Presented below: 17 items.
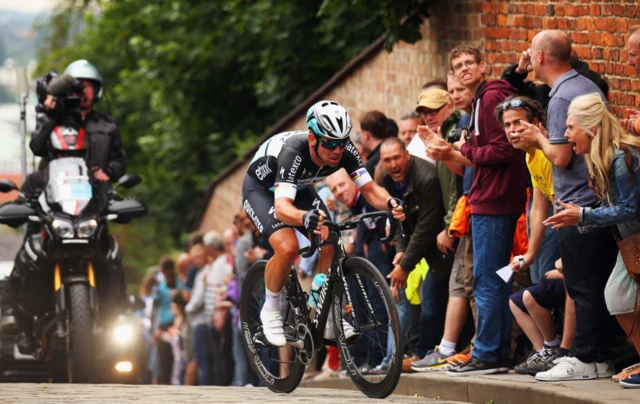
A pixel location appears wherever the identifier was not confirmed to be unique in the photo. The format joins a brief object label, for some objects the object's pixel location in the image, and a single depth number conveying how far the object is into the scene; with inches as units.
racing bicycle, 597.6
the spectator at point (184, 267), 1443.2
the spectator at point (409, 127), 836.6
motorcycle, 811.4
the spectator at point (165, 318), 1494.8
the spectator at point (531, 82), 659.4
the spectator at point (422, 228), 766.5
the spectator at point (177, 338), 1430.9
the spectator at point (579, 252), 612.7
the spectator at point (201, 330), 1246.9
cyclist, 623.8
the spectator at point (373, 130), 865.5
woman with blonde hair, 572.4
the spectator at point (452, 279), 735.7
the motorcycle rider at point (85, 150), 864.3
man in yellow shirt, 642.8
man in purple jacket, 692.7
